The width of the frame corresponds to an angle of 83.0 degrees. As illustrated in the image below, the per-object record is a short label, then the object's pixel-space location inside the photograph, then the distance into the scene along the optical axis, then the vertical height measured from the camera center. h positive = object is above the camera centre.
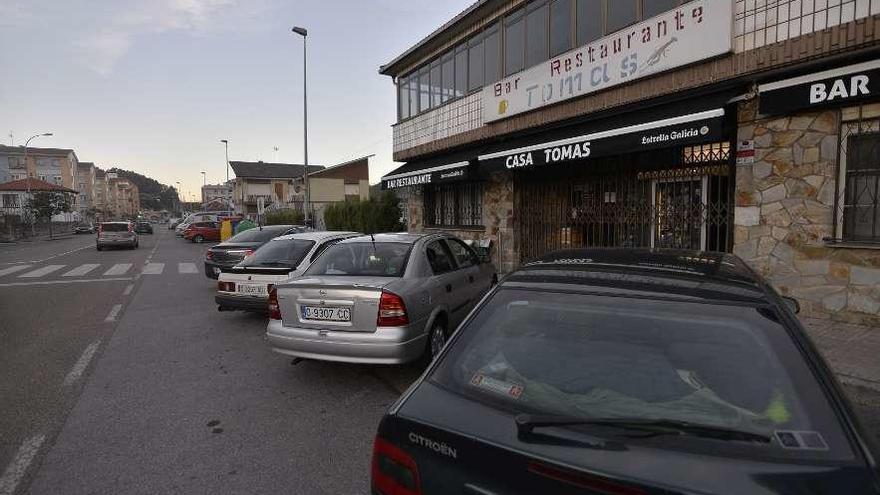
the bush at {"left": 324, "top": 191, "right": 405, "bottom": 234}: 19.12 +0.07
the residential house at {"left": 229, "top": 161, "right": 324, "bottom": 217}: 64.06 +4.83
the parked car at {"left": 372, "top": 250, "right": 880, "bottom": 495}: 1.36 -0.62
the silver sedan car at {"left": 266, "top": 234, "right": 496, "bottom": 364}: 4.70 -0.87
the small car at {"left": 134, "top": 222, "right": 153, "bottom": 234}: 48.81 -0.95
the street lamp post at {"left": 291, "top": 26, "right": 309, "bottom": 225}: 23.27 +4.10
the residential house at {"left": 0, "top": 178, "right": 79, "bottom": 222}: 61.06 +3.67
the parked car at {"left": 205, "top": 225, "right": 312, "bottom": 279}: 10.45 -0.72
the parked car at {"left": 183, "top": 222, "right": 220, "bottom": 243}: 31.55 -0.90
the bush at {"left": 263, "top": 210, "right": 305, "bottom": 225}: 30.06 -0.03
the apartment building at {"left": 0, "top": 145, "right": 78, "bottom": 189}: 74.31 +8.35
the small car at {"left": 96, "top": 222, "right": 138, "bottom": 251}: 24.36 -0.82
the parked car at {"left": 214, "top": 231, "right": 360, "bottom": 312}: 7.39 -0.87
